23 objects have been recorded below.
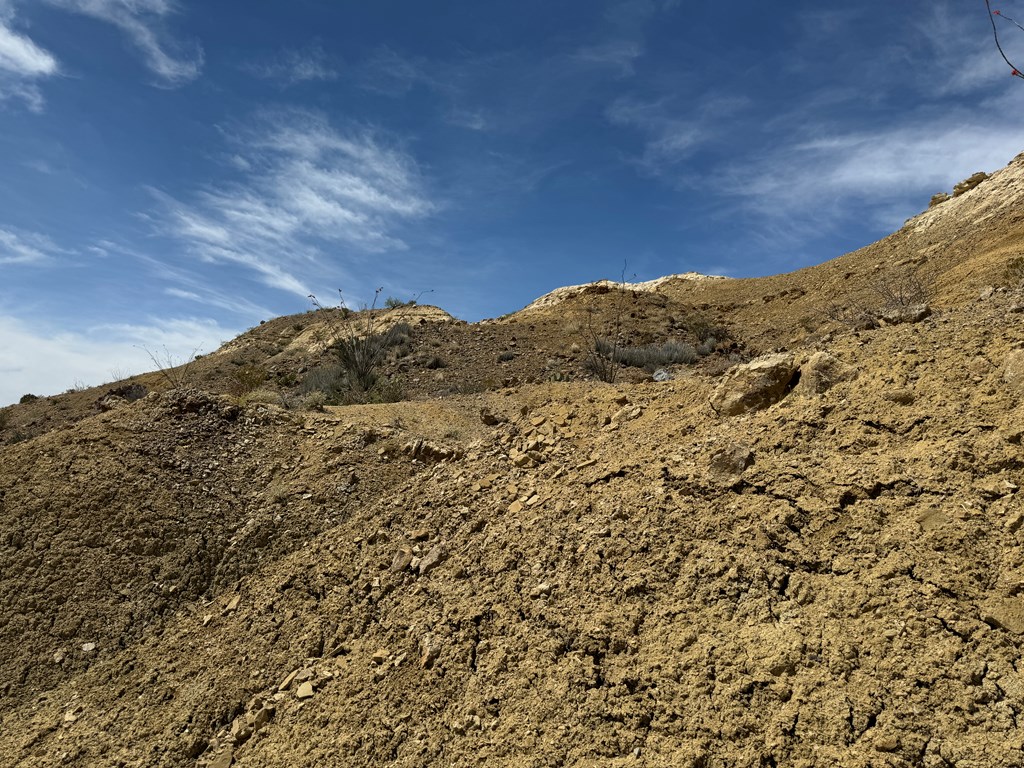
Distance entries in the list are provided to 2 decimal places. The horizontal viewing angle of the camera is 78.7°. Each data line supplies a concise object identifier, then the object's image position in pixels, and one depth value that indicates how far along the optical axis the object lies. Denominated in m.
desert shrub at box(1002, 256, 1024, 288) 11.10
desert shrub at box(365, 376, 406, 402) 13.30
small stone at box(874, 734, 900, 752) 2.21
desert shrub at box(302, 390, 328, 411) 12.17
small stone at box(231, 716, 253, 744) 3.78
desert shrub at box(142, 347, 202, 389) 21.36
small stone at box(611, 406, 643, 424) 5.33
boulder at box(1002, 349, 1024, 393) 3.30
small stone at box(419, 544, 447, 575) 4.48
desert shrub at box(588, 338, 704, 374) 17.80
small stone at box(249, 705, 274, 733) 3.79
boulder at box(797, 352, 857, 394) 4.13
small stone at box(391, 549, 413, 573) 4.64
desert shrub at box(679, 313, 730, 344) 21.70
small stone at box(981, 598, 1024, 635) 2.38
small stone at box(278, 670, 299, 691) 3.98
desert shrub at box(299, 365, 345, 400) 16.14
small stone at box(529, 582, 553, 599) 3.64
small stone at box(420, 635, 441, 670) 3.60
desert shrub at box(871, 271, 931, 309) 10.69
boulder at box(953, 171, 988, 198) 23.28
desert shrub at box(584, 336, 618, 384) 14.53
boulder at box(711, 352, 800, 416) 4.43
